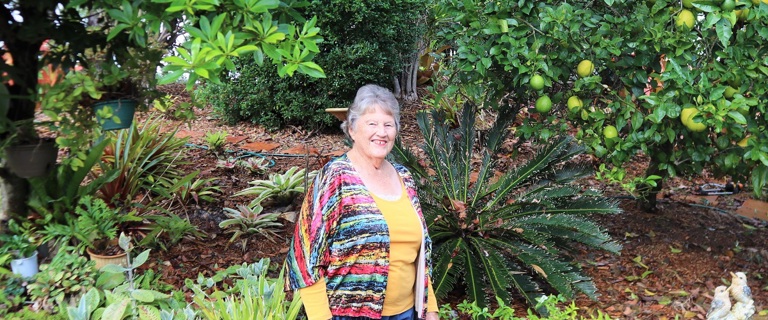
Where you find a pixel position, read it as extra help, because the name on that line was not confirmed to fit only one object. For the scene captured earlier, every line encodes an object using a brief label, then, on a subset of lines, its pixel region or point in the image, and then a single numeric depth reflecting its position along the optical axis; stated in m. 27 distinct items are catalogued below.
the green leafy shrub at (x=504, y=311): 2.87
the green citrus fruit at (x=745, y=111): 2.74
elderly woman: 2.25
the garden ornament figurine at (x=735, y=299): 2.72
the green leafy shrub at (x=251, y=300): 2.78
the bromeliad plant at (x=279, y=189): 4.59
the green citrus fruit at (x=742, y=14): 2.76
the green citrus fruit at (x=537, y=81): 3.10
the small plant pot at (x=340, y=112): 3.60
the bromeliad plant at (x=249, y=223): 4.07
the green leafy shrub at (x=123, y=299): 2.91
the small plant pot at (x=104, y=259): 3.33
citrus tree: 2.84
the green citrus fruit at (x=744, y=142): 2.99
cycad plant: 3.45
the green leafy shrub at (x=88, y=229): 3.35
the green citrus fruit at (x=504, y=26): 3.12
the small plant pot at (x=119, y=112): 2.81
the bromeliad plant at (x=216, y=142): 5.57
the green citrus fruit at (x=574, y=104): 3.34
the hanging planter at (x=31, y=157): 3.08
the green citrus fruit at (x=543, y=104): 3.33
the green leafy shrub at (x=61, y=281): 3.12
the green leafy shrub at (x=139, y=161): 4.16
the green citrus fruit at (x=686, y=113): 2.84
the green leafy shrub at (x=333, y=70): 6.04
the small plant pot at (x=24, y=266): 3.20
